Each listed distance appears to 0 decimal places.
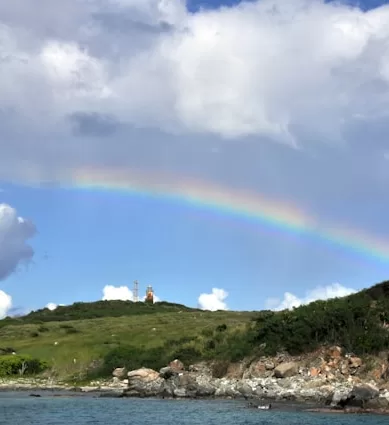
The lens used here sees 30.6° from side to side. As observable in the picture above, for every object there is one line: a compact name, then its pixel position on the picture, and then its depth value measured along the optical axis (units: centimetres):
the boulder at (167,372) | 9469
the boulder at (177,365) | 9994
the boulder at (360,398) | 6831
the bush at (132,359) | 11088
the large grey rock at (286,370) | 8652
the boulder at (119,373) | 11044
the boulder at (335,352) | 8762
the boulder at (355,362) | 8475
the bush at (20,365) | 12281
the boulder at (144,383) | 8962
